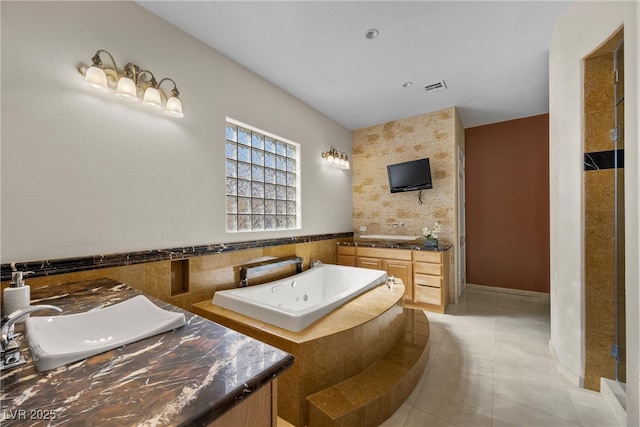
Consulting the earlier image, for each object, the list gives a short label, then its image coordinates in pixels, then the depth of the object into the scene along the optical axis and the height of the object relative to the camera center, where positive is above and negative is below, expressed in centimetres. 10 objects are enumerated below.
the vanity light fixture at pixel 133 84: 159 +90
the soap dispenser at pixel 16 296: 107 -35
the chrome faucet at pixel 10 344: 74 -41
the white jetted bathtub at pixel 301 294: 175 -76
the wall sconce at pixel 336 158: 382 +86
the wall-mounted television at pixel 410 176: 367 +55
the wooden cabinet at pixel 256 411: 65 -56
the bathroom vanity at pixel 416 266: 332 -78
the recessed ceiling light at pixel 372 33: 213 +156
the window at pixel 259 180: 262 +39
